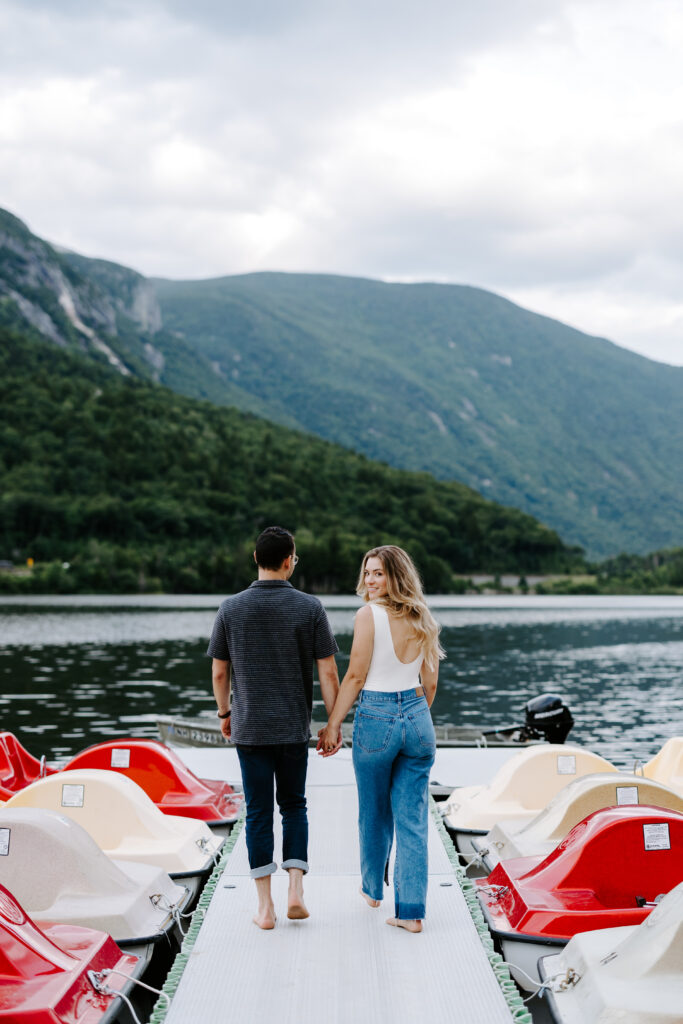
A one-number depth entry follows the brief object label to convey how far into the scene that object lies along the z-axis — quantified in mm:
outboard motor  16047
